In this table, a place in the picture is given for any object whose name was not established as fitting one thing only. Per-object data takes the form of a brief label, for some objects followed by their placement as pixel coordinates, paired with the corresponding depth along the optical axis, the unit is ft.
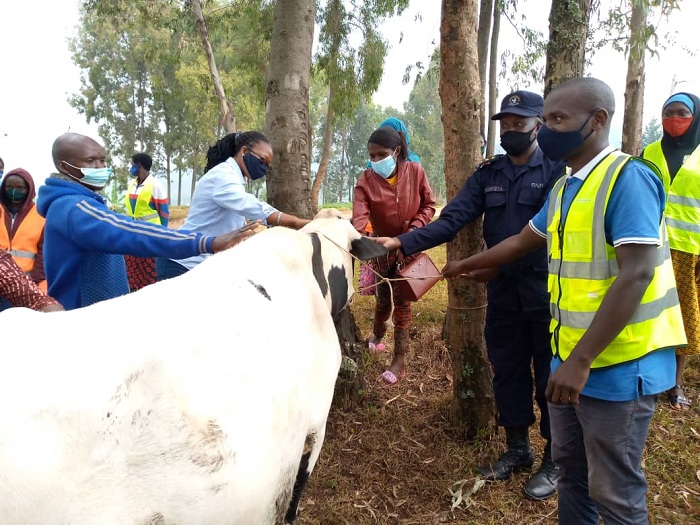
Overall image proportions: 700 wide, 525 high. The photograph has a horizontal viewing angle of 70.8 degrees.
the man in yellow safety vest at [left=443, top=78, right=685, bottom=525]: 6.14
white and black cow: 4.42
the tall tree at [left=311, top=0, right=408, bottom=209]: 50.85
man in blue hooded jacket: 8.57
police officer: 10.11
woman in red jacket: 14.47
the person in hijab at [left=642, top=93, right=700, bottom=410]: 13.74
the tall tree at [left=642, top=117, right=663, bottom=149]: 261.03
